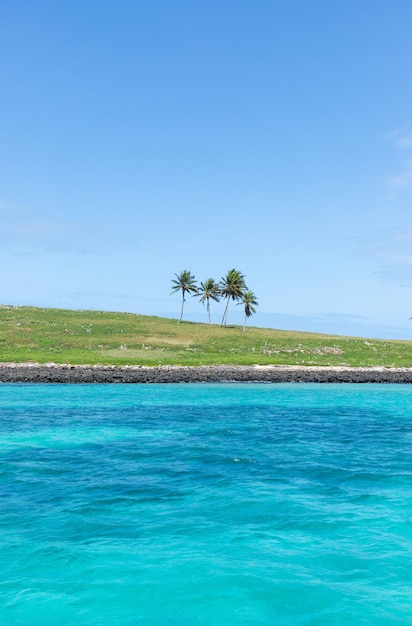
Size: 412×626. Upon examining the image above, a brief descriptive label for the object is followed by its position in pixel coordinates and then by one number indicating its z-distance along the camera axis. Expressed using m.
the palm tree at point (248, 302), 116.38
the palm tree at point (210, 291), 121.50
